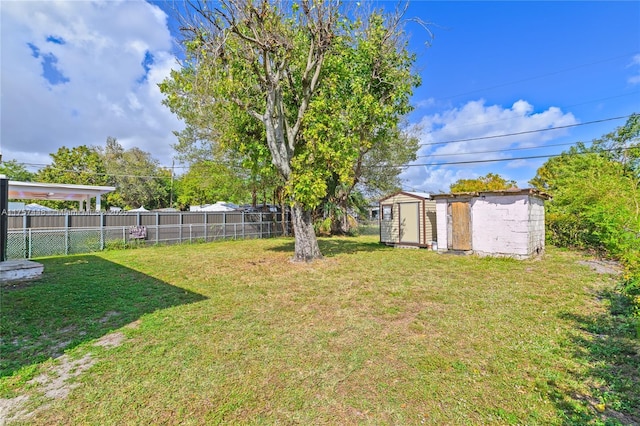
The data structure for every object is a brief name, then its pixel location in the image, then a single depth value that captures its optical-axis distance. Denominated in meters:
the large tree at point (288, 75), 7.21
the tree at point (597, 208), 4.61
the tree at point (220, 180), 14.96
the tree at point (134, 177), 27.70
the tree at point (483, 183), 29.14
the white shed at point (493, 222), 8.31
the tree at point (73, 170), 24.67
